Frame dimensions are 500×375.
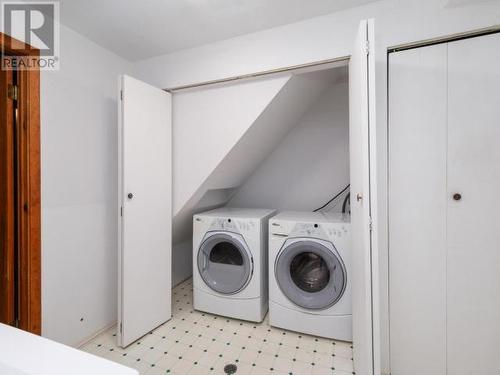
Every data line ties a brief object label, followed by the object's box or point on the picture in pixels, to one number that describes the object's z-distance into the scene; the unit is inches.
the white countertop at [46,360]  22.6
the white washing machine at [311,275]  68.9
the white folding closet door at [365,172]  42.8
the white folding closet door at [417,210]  52.3
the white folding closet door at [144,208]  66.3
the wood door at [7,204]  55.2
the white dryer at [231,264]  78.9
